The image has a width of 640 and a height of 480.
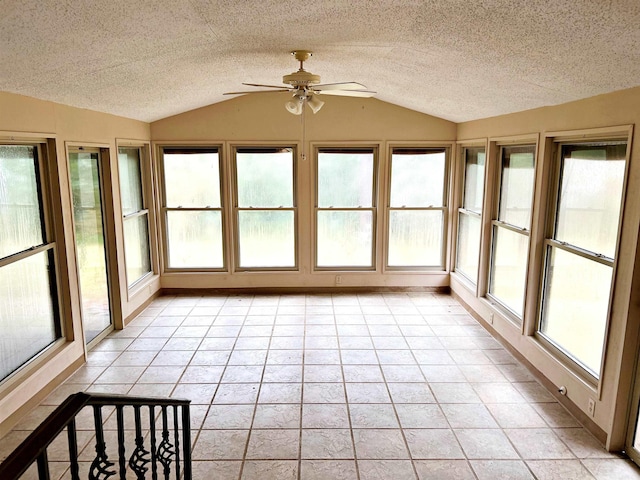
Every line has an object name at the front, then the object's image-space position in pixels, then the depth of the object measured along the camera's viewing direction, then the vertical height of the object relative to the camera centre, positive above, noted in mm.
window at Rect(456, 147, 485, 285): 5312 -425
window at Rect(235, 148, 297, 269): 5961 -384
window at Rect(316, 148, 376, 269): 6008 -386
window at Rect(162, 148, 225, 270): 5934 -384
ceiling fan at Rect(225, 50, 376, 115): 3186 +694
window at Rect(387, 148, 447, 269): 6039 -374
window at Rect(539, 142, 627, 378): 3014 -517
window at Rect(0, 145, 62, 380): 3123 -640
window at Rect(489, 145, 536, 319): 4152 -483
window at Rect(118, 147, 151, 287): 5125 -432
